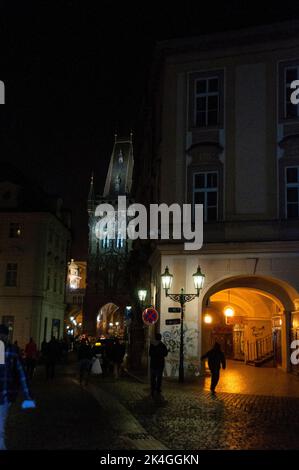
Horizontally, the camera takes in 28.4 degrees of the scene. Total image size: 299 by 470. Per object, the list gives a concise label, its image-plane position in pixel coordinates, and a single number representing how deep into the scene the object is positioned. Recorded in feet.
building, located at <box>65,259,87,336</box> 299.79
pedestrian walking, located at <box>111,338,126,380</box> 86.17
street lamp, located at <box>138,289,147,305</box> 95.66
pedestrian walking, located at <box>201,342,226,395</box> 63.16
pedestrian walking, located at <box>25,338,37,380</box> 85.30
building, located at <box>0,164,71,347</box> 163.02
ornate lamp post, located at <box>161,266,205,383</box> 73.20
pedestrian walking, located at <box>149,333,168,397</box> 60.08
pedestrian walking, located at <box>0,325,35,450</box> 27.04
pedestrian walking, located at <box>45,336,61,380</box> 87.45
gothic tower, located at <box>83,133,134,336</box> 308.81
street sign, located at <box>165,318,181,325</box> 75.15
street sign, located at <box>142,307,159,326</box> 70.44
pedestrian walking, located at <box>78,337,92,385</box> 74.79
